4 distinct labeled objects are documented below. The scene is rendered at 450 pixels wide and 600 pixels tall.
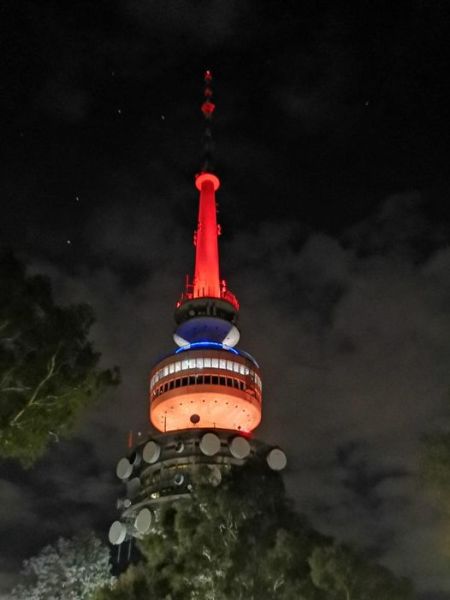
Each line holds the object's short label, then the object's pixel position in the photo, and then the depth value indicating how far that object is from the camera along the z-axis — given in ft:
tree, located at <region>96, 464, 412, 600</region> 101.14
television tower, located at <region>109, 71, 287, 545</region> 251.39
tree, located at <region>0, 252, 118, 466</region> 82.43
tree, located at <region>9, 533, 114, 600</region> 156.87
